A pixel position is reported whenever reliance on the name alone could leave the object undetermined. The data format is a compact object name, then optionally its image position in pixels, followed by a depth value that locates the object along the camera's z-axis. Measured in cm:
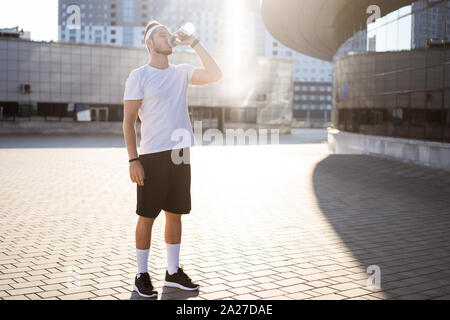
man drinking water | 443
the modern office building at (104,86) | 3850
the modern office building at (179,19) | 13075
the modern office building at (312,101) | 11338
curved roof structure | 2298
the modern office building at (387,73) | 1678
